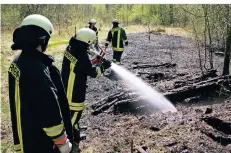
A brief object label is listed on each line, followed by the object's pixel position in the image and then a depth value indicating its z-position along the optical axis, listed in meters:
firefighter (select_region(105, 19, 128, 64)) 7.29
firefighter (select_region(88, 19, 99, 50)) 7.36
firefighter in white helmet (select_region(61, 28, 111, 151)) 3.46
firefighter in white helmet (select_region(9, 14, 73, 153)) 1.95
